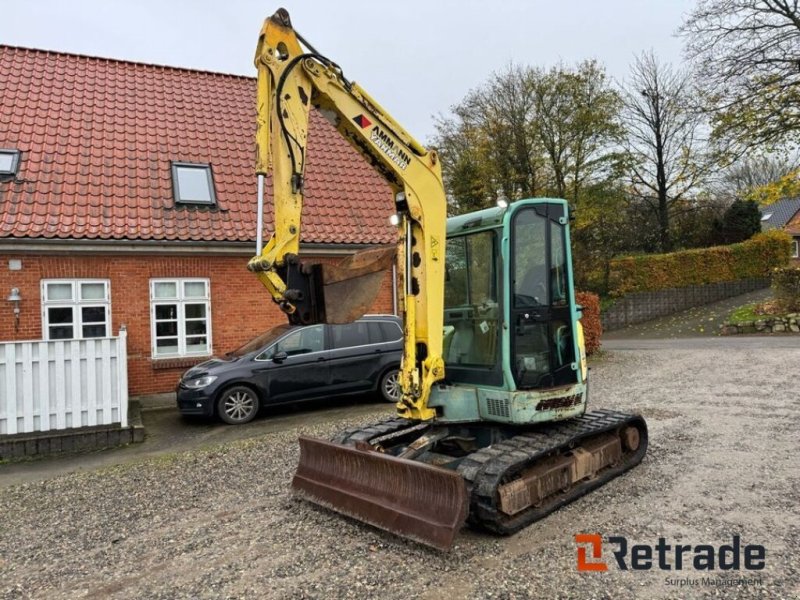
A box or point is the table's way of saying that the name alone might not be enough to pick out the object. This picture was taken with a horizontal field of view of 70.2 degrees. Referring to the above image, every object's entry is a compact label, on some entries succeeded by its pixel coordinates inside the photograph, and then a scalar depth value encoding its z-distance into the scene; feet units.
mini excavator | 13.89
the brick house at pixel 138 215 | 33.71
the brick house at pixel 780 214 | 142.31
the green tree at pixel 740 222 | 83.15
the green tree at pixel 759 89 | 57.31
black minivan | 29.19
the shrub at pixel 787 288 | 56.39
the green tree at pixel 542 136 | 75.66
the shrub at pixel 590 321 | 46.11
